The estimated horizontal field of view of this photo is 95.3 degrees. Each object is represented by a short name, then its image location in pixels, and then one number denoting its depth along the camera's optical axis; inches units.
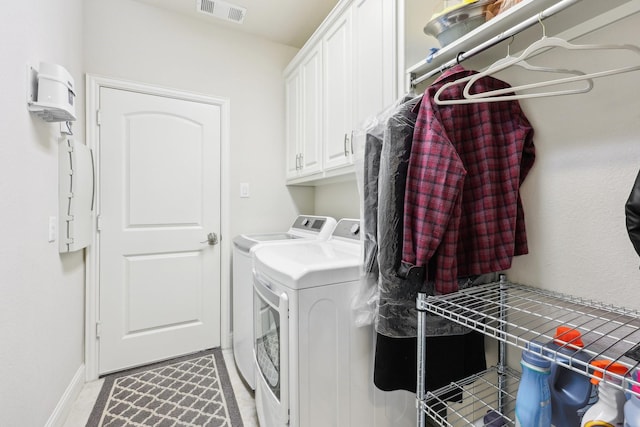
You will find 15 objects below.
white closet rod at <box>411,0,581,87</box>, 30.5
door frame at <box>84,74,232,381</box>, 80.0
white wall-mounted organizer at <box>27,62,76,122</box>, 51.4
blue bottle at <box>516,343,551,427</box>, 30.4
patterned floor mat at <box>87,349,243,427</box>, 64.2
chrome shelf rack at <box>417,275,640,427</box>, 35.7
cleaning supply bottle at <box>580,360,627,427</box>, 25.4
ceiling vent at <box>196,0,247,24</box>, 85.5
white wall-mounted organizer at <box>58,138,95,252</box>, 63.7
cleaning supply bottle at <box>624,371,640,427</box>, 23.1
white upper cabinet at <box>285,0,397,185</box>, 56.4
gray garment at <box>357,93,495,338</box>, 40.3
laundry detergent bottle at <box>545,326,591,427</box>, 31.8
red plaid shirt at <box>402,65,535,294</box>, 36.2
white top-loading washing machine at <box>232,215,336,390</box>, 71.9
